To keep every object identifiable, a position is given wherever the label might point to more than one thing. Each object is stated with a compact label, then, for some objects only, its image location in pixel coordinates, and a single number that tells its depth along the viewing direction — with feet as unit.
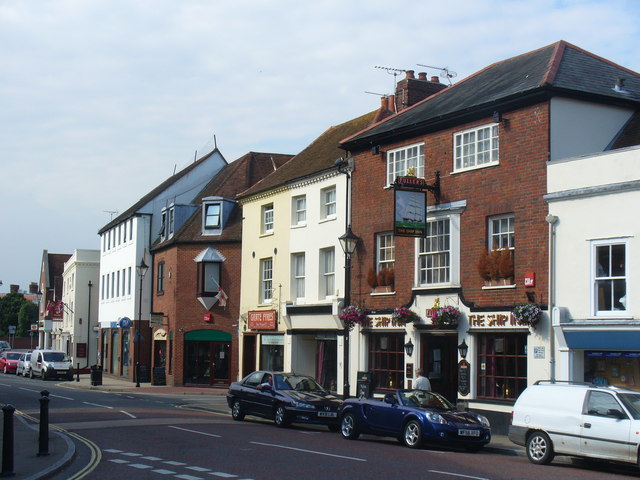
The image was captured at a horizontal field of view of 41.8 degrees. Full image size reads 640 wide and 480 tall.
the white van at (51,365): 169.37
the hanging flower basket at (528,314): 67.26
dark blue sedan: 71.56
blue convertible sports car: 58.18
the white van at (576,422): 48.08
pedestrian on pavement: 72.49
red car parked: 197.37
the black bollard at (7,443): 42.75
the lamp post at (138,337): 133.90
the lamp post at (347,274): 86.74
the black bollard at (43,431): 50.78
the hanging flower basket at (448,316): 75.77
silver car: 183.01
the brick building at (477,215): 69.77
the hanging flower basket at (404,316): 81.82
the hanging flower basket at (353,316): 89.45
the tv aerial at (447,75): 103.86
